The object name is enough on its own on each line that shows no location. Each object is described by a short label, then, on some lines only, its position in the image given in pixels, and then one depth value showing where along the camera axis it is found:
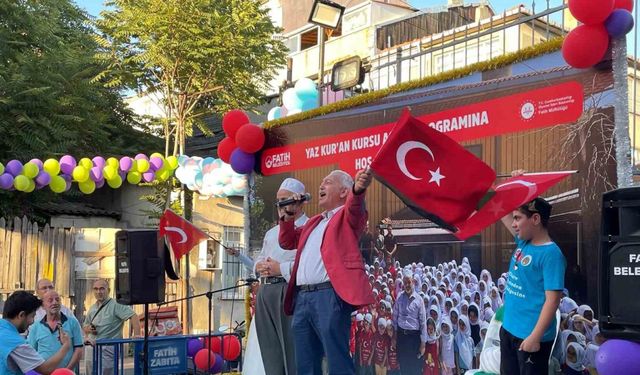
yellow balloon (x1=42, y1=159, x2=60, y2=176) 10.51
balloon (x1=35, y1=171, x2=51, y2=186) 10.49
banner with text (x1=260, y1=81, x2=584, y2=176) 4.77
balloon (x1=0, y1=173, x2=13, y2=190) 10.20
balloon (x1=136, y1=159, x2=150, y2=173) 10.94
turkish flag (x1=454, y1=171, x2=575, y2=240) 4.14
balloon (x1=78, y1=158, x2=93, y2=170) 10.73
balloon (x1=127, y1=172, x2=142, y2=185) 11.01
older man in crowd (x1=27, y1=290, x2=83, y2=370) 6.50
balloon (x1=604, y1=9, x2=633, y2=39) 4.34
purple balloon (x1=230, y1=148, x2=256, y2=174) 7.92
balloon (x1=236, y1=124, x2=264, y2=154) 7.77
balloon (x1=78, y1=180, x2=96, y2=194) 10.99
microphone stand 6.71
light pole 7.74
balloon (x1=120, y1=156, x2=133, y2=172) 10.80
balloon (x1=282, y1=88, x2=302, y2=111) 7.86
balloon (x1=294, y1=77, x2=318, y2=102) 7.82
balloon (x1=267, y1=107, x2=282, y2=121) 8.25
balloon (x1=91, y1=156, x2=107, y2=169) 10.89
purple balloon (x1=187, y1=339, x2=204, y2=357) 9.17
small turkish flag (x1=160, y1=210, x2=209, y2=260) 7.09
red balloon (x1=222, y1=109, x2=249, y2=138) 7.89
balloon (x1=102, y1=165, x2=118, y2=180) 10.85
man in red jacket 4.36
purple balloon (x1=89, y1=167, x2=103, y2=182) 10.85
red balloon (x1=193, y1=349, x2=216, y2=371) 8.80
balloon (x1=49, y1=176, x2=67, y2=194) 10.65
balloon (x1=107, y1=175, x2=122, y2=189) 11.03
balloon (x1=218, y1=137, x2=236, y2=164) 7.97
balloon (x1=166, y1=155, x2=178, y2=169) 11.27
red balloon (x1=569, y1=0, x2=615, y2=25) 4.36
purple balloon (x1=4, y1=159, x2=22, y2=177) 10.27
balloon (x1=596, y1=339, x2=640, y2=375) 3.61
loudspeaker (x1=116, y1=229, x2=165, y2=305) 7.23
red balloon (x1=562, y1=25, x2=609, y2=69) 4.35
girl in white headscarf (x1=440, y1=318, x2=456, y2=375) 5.53
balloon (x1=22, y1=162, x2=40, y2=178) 10.27
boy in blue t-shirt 3.97
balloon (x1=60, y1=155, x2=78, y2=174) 10.66
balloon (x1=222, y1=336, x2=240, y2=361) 9.23
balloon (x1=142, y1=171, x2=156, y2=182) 11.12
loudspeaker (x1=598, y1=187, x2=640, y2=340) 3.56
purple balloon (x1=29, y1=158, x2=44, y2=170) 10.44
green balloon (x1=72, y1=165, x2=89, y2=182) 10.69
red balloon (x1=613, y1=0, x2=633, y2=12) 4.43
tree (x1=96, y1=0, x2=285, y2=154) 14.73
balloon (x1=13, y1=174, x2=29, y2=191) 10.21
